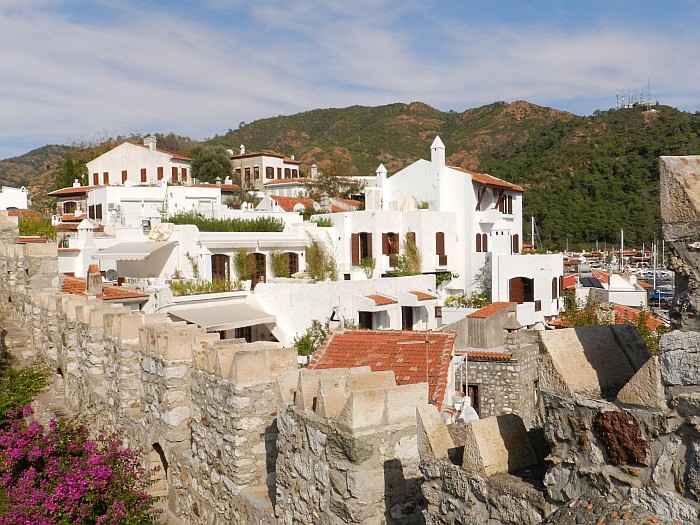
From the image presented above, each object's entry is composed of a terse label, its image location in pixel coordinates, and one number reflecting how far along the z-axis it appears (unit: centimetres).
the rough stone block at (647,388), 238
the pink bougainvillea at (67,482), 730
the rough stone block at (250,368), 600
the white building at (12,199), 3456
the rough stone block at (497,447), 313
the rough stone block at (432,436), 346
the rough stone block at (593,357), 282
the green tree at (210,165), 5225
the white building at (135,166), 4788
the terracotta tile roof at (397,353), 1209
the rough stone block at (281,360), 626
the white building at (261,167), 5516
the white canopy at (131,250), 2469
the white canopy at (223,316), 2153
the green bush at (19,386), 1063
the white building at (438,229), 3212
